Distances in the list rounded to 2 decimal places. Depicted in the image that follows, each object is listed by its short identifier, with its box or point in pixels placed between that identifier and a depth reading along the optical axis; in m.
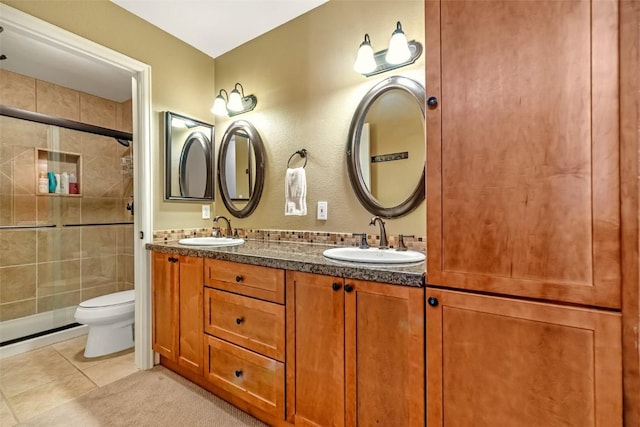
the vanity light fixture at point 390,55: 1.56
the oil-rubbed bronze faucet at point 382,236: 1.59
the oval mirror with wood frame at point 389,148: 1.62
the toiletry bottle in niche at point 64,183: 2.87
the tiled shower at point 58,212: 2.59
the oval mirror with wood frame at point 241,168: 2.31
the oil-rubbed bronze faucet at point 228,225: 2.36
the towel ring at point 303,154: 2.06
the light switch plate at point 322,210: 1.95
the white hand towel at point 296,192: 1.96
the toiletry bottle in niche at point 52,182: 2.80
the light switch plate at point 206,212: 2.52
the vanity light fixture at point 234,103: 2.35
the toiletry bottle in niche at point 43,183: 2.74
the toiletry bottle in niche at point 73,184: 2.94
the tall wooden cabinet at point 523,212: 0.78
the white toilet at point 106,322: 2.16
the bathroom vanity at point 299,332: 1.05
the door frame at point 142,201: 2.07
